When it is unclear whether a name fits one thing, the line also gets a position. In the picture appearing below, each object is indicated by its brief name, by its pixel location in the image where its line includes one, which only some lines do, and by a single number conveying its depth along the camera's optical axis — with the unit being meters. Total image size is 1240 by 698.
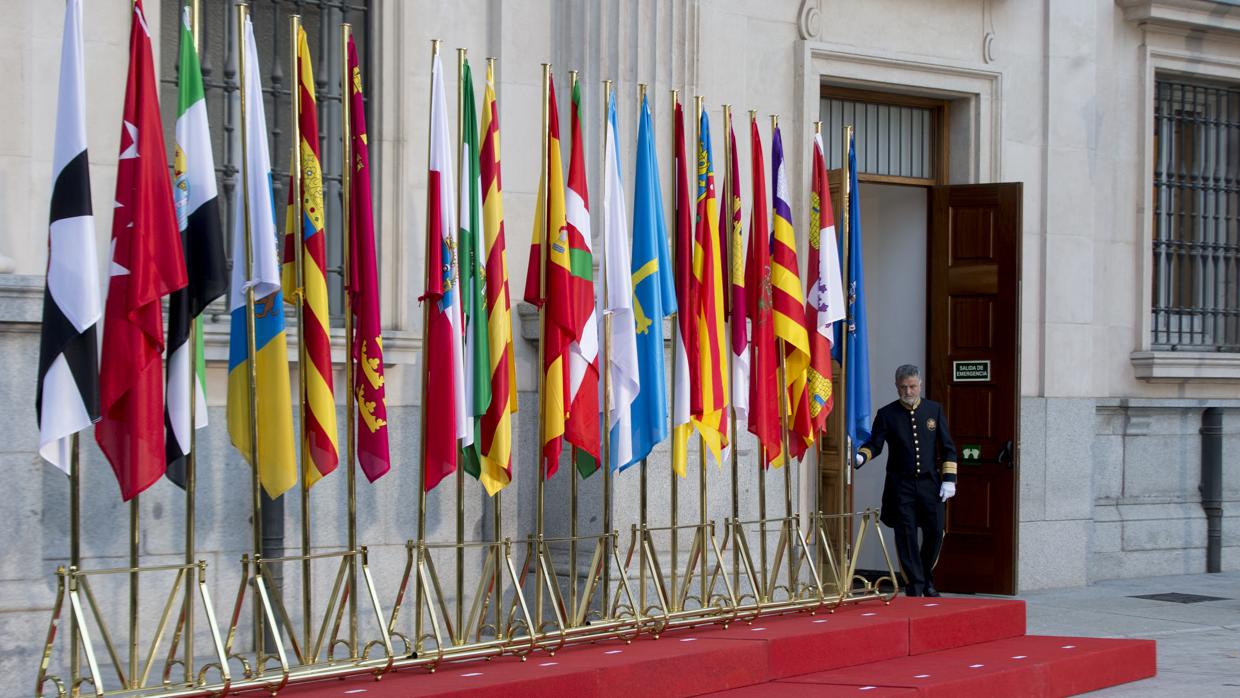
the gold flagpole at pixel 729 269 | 8.68
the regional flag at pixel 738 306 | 8.89
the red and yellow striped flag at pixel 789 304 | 9.02
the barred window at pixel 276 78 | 9.48
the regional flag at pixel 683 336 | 8.44
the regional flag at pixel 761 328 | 8.98
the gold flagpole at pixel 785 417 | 9.07
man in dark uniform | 11.16
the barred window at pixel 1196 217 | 14.41
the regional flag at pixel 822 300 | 9.30
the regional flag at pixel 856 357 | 9.50
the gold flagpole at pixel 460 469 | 7.48
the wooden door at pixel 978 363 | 12.41
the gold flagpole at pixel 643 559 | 8.23
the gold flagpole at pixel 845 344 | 9.51
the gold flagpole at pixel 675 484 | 8.41
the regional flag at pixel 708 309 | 8.54
